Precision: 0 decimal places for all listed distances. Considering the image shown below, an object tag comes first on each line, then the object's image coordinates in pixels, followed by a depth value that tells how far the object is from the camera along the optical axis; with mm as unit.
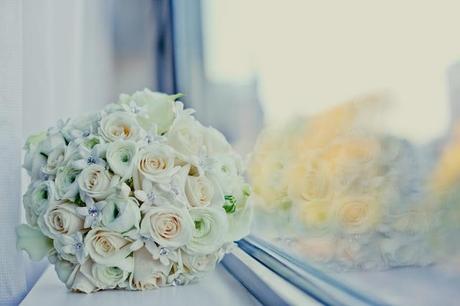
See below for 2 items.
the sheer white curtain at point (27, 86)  733
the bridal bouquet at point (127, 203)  689
